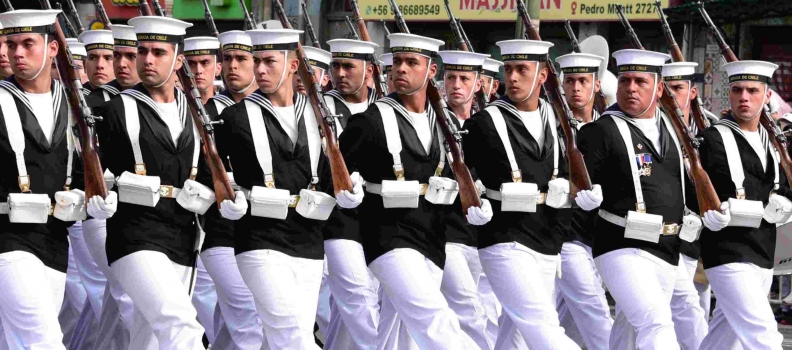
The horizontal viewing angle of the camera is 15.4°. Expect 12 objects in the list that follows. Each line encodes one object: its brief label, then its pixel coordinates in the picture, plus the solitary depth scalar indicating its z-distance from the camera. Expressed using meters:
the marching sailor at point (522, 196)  16.21
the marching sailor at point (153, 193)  14.35
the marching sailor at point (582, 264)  18.59
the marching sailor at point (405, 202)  15.78
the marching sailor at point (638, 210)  16.42
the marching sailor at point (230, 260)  16.48
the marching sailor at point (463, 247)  17.92
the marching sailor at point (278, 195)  14.89
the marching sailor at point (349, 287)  17.49
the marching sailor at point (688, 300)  18.23
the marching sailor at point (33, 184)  13.78
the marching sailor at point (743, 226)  17.27
